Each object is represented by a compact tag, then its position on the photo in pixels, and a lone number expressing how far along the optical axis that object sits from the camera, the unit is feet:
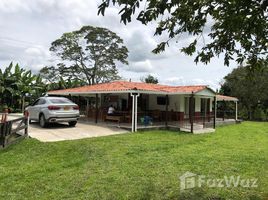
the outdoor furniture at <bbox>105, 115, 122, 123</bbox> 43.25
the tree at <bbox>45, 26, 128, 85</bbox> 89.37
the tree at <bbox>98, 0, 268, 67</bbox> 10.27
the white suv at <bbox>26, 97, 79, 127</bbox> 35.20
